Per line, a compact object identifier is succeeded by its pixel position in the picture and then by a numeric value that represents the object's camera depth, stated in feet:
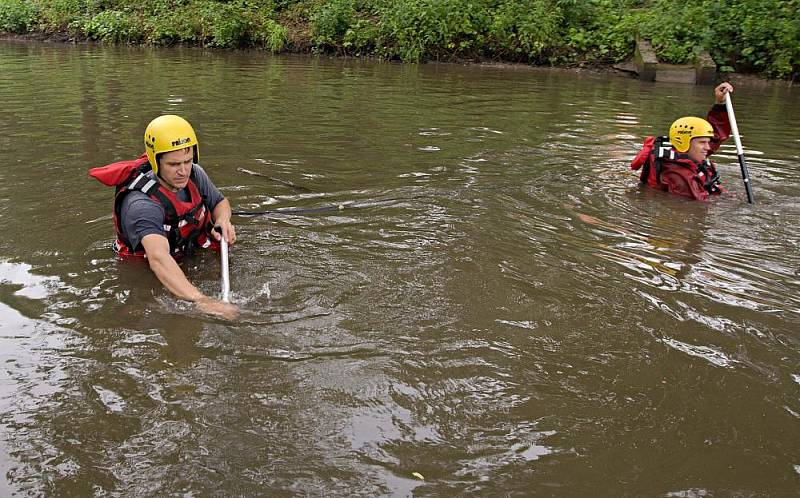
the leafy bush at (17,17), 97.30
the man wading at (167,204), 17.16
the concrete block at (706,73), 57.88
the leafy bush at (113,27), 90.33
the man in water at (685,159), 26.71
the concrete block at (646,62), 59.41
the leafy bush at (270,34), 79.46
